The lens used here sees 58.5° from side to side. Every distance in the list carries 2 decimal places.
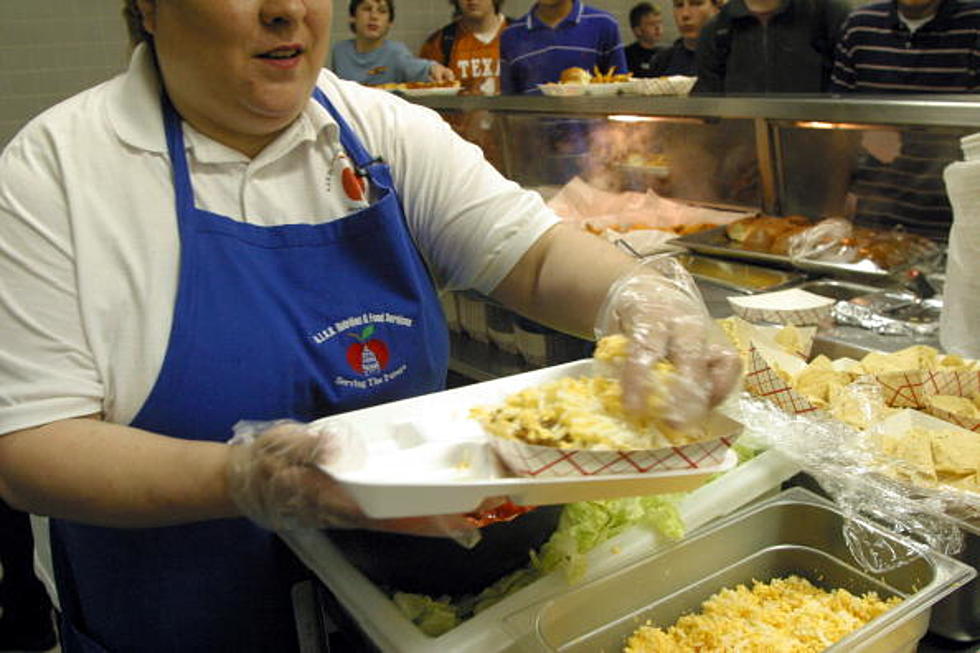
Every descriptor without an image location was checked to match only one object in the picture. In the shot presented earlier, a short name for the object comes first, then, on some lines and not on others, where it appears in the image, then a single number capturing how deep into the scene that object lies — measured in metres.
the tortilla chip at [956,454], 1.49
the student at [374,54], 6.69
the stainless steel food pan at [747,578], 1.19
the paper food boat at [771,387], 1.71
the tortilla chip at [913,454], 1.49
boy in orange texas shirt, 6.20
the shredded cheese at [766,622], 1.26
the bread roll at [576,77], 3.38
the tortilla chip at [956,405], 1.70
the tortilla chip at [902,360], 1.87
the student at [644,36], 7.77
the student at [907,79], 2.73
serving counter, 1.25
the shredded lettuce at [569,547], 1.21
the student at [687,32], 6.08
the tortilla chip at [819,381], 1.79
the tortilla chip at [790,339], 2.07
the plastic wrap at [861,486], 1.35
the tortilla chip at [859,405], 1.69
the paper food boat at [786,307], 2.29
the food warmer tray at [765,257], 2.63
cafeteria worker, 1.20
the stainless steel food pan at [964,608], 1.30
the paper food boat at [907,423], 1.67
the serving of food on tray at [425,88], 4.15
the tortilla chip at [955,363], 1.85
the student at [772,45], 4.34
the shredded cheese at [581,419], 1.04
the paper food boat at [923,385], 1.78
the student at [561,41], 5.48
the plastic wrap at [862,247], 2.64
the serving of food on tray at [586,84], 3.23
